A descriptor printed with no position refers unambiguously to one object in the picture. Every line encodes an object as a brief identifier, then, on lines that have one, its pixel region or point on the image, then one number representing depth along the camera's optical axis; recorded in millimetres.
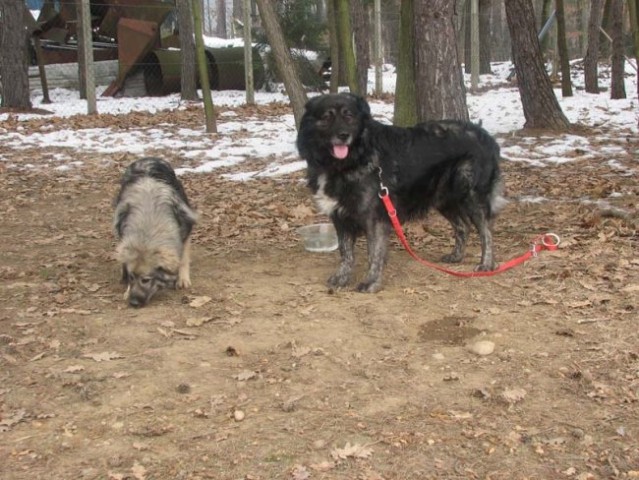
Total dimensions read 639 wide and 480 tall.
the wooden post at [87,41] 14250
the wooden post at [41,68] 17531
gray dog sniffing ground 5332
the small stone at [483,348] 4321
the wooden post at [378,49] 18172
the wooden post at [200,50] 11531
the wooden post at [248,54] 16125
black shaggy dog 5391
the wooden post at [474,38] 18641
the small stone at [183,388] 3940
